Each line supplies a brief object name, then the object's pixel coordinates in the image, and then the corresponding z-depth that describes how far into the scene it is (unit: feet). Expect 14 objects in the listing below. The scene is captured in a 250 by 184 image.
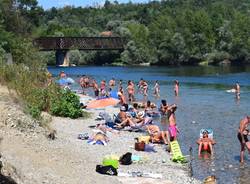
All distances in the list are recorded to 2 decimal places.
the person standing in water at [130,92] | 137.59
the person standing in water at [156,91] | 148.87
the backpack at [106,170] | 49.34
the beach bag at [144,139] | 70.68
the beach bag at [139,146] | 66.90
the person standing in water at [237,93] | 136.87
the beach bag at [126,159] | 57.11
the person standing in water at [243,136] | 62.64
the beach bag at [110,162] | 52.54
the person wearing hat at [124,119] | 83.76
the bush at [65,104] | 88.17
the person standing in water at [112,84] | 178.67
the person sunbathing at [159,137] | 73.85
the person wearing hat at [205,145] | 68.28
